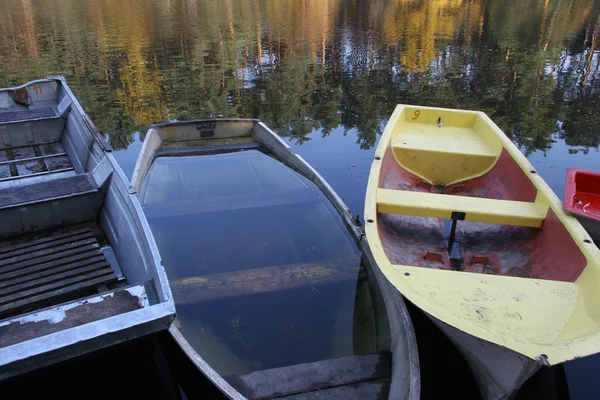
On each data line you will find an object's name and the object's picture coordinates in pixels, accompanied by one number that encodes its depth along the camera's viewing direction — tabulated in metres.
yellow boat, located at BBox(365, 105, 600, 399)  3.09
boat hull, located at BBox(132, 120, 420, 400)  3.21
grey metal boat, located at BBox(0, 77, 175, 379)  2.91
